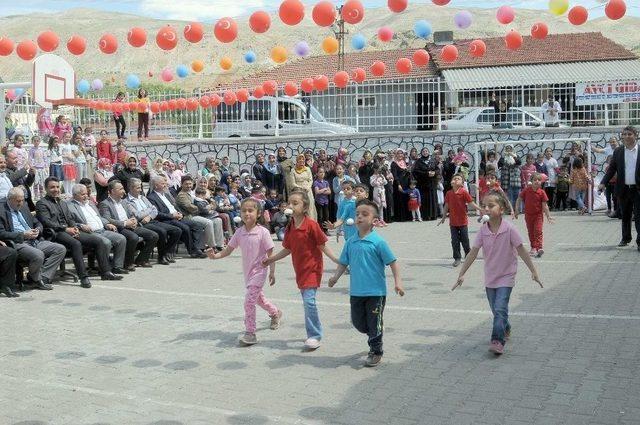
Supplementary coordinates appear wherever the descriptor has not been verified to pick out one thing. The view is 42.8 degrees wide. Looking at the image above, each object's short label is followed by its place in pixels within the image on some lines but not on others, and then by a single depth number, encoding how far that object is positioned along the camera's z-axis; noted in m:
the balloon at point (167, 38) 13.88
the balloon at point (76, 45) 14.63
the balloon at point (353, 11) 12.44
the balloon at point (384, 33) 16.25
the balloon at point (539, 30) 14.37
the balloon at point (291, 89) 20.95
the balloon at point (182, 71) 19.22
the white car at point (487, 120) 23.50
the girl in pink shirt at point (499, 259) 7.20
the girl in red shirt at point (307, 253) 7.61
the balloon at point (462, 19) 16.02
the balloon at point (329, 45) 16.44
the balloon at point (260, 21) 12.52
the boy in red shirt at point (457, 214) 12.61
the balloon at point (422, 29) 16.28
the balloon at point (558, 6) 12.18
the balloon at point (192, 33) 13.70
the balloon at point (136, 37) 13.87
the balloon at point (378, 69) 18.14
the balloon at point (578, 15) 12.13
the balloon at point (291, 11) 11.74
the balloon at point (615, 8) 11.35
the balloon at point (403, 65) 19.08
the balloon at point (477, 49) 17.27
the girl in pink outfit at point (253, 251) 7.94
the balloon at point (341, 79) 19.72
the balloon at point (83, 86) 19.67
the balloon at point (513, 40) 15.63
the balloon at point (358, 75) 20.66
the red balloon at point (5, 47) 14.56
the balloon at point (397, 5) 11.78
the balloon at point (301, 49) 18.39
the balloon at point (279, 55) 17.20
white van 24.08
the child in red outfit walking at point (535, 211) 13.28
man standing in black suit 12.82
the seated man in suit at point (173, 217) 14.30
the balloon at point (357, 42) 17.77
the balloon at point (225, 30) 13.05
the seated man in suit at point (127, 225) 12.85
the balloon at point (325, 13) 11.95
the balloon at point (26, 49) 14.85
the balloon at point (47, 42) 14.40
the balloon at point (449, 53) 17.06
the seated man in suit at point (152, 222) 13.57
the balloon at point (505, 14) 13.91
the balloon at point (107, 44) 14.35
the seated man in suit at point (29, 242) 10.97
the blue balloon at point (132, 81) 20.20
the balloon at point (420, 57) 18.52
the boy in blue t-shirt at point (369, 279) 6.95
